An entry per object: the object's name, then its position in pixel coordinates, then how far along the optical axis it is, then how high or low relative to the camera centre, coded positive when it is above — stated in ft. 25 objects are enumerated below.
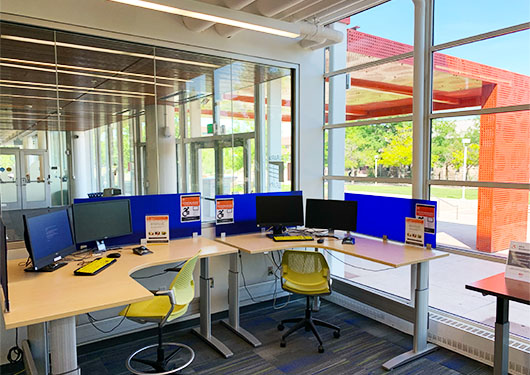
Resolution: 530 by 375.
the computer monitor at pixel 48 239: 8.37 -1.71
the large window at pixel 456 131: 10.09 +1.03
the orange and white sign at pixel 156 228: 11.61 -1.91
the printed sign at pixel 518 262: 8.83 -2.37
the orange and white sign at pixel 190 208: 12.68 -1.41
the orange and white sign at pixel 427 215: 11.21 -1.54
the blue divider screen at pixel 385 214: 11.84 -1.70
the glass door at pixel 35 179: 10.58 -0.32
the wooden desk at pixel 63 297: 6.68 -2.51
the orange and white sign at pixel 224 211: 13.39 -1.60
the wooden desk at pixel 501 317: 8.35 -3.46
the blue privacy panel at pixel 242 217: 13.62 -1.89
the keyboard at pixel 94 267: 8.63 -2.39
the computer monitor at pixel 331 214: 12.86 -1.74
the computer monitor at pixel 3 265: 6.56 -1.76
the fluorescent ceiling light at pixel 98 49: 10.41 +3.62
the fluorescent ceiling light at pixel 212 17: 9.02 +3.99
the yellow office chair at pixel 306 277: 11.65 -3.61
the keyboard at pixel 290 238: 12.54 -2.46
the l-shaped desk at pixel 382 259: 10.54 -2.63
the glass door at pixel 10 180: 10.18 -0.33
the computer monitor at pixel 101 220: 10.10 -1.49
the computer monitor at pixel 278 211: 13.43 -1.65
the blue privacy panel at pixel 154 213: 11.84 -1.53
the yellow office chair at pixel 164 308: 9.03 -3.57
